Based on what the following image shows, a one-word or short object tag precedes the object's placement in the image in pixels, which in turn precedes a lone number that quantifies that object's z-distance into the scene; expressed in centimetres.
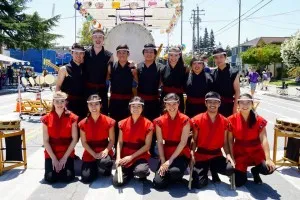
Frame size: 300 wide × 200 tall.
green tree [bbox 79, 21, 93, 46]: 4250
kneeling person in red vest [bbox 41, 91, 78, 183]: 493
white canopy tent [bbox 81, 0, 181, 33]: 1021
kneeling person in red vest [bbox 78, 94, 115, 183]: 495
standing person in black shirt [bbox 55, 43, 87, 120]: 562
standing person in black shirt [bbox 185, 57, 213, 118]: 556
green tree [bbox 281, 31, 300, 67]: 3257
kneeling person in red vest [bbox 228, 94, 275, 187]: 483
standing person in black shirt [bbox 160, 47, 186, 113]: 566
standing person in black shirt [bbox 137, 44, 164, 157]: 572
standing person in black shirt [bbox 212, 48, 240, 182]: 555
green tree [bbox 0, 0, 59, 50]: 2806
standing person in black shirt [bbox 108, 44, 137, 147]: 570
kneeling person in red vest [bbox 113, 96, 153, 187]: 490
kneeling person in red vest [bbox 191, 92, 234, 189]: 482
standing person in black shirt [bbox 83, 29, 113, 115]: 575
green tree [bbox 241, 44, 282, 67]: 4378
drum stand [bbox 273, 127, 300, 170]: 530
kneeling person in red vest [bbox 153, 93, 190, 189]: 479
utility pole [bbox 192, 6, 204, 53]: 5572
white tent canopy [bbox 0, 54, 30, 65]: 2502
